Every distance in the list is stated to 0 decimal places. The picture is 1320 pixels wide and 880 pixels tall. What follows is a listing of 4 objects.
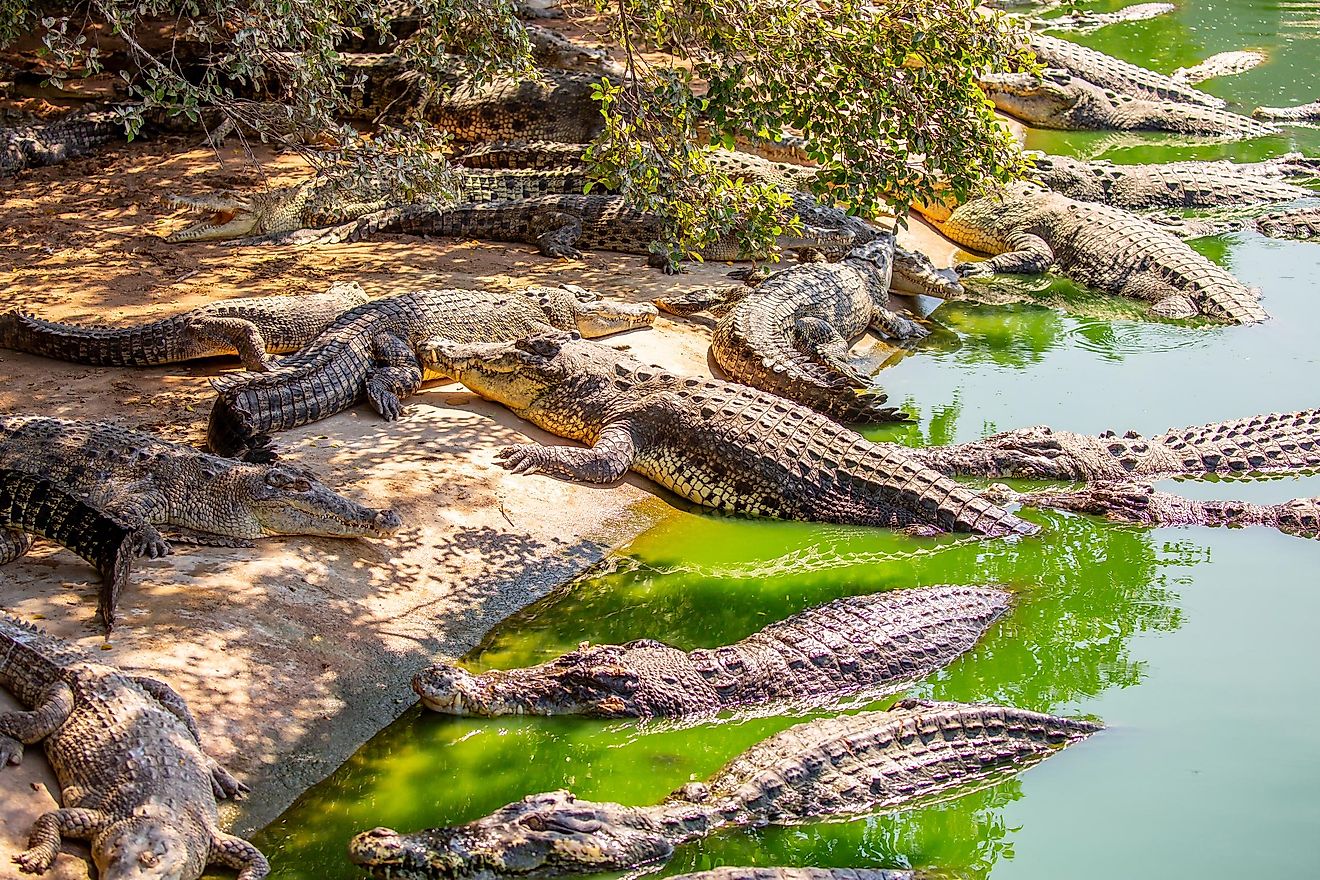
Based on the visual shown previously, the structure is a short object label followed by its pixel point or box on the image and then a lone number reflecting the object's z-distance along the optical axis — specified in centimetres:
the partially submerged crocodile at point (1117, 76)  1648
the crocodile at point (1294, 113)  1573
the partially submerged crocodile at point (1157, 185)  1305
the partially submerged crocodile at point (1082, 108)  1577
